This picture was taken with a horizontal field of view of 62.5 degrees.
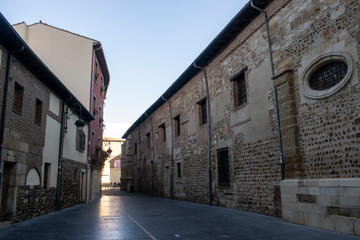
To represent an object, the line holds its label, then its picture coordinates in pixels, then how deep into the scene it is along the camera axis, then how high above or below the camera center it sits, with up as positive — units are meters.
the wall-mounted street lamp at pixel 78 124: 12.50 +2.30
